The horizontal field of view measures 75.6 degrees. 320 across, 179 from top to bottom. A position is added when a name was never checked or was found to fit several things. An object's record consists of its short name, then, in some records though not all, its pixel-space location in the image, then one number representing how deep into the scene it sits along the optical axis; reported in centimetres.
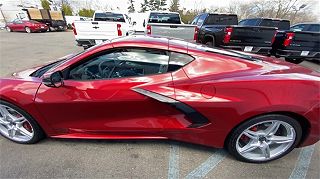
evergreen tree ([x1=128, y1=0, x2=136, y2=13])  7556
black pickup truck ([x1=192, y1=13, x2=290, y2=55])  649
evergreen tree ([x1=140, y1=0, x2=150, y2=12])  7075
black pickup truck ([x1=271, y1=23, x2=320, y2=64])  641
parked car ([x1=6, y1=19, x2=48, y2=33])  2220
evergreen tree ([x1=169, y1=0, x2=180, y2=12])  6198
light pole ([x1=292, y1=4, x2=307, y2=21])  3176
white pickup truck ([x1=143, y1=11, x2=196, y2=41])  721
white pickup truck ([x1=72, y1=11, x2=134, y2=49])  754
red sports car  211
